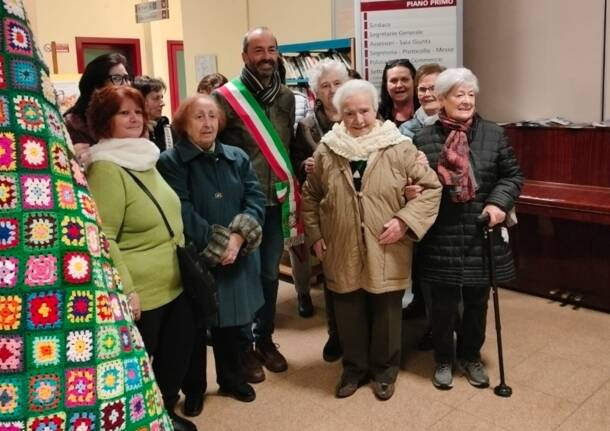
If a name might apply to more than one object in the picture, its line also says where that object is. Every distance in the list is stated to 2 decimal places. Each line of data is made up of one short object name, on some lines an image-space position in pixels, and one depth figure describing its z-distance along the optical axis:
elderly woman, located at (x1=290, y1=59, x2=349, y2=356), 2.92
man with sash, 2.77
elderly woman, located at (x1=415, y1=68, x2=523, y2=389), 2.48
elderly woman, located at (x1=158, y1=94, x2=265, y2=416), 2.34
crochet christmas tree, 1.10
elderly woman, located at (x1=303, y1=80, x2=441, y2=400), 2.47
